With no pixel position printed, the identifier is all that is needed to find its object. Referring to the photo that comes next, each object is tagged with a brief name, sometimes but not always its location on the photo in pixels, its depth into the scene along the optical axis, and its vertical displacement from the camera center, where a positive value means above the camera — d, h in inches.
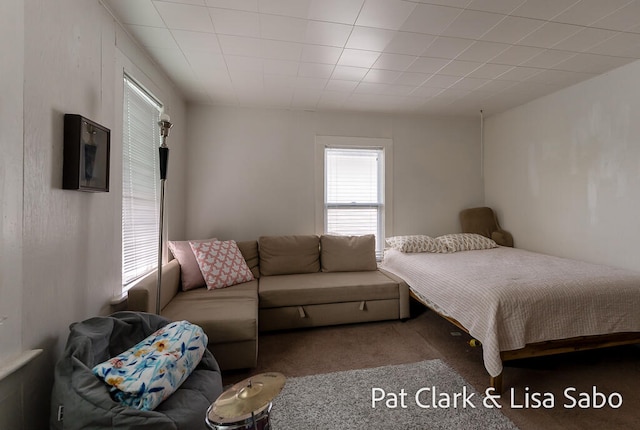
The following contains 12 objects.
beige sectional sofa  79.5 -26.6
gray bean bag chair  39.6 -26.2
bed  71.1 -23.9
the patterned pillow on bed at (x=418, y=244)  137.2 -11.8
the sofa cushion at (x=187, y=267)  105.7 -17.6
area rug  61.4 -43.5
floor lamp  81.3 +19.3
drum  33.7 -24.6
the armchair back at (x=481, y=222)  156.3 -1.3
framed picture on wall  55.9 +13.6
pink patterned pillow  106.6 -17.1
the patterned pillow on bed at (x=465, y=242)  140.8 -11.2
